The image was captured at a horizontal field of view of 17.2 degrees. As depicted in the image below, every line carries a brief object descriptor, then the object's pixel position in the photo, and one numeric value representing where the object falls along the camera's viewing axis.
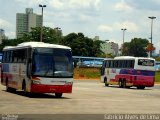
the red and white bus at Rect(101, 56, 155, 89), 48.53
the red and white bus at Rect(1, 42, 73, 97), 27.42
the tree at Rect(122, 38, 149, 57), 191.75
